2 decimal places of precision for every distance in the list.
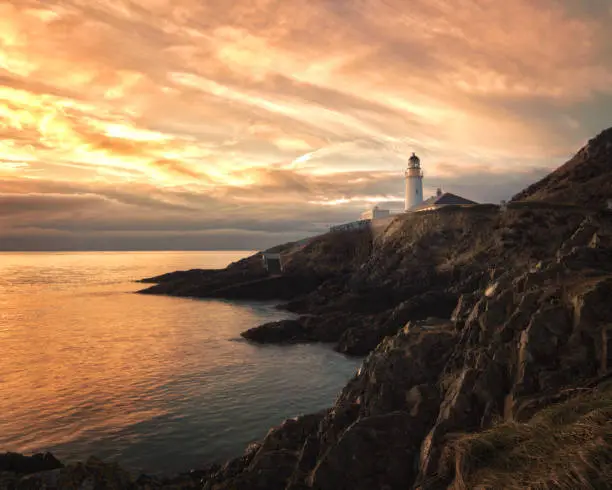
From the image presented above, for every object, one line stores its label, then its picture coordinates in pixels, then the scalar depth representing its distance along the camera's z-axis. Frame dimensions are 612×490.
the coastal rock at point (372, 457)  9.02
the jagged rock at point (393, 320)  31.01
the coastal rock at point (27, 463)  13.15
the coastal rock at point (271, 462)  10.94
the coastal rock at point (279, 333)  35.00
